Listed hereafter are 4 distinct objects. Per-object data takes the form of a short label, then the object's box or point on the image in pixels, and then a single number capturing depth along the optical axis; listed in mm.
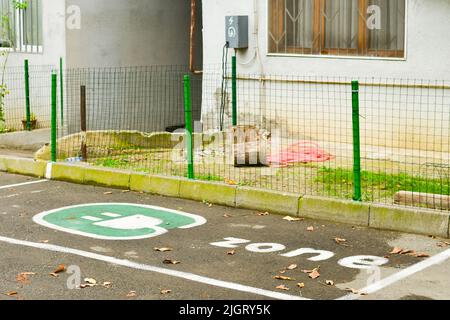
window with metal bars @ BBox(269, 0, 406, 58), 14195
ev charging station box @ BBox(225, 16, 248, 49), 15547
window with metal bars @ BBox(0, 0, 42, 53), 17828
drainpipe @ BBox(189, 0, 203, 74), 16481
